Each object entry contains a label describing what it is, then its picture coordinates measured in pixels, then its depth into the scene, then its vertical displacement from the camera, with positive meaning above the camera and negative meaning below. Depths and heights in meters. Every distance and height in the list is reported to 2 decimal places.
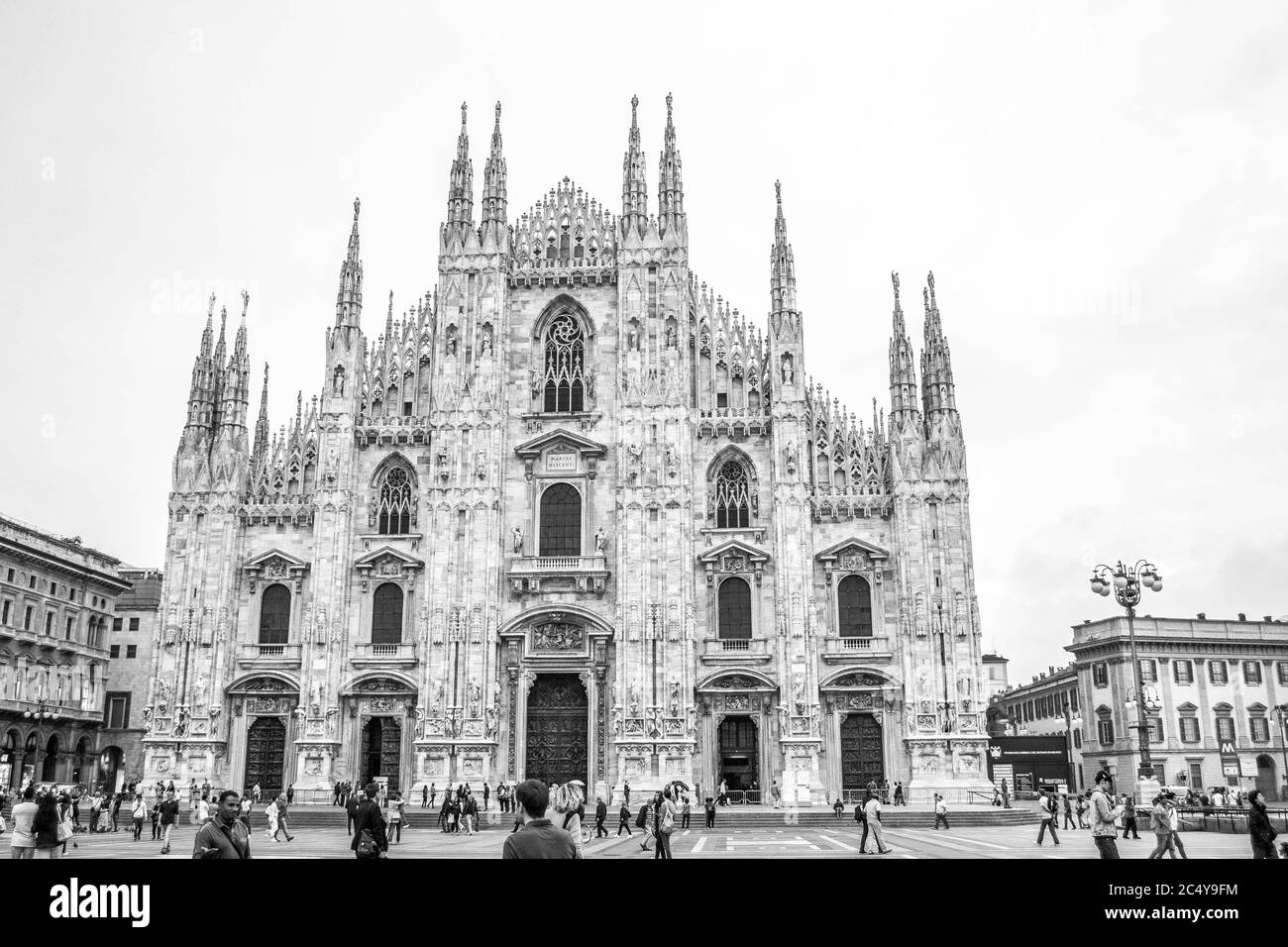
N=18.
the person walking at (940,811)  37.44 -2.30
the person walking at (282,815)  31.06 -1.97
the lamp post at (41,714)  57.69 +1.31
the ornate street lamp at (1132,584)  32.19 +4.26
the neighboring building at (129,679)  72.50 +4.00
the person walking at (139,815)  35.23 -2.23
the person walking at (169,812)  32.78 -1.98
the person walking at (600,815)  33.08 -2.12
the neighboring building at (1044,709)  84.38 +2.38
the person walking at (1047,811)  28.17 -1.81
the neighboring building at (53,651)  59.09 +4.86
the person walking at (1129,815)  28.81 -1.93
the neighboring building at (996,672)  102.94 +6.04
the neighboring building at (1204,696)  74.56 +2.66
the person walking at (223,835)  9.12 -0.74
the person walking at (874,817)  23.80 -1.59
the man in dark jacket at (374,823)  16.28 -1.15
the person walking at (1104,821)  17.99 -1.32
